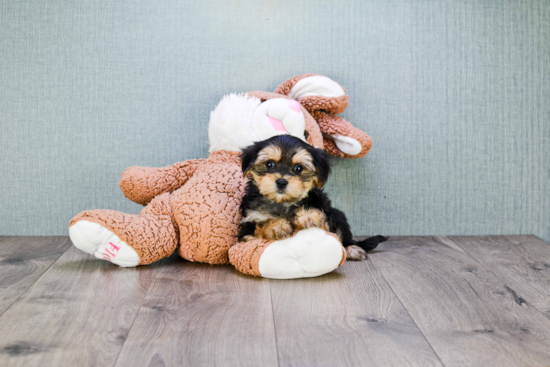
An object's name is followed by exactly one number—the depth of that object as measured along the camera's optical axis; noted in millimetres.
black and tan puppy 672
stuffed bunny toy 702
